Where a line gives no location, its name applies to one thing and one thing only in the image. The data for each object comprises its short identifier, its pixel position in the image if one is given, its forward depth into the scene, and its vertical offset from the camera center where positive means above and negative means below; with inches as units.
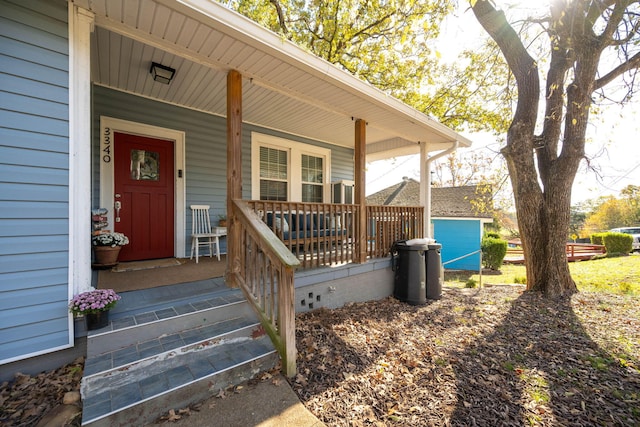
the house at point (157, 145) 80.6 +34.7
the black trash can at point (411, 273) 169.6 -37.3
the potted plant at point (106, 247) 135.9 -15.8
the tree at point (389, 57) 262.5 +183.1
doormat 148.8 -28.8
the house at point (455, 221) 508.7 -13.1
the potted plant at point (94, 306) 82.4 -27.5
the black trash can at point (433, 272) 179.3 -38.1
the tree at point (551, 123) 177.5 +62.6
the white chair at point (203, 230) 184.9 -10.9
